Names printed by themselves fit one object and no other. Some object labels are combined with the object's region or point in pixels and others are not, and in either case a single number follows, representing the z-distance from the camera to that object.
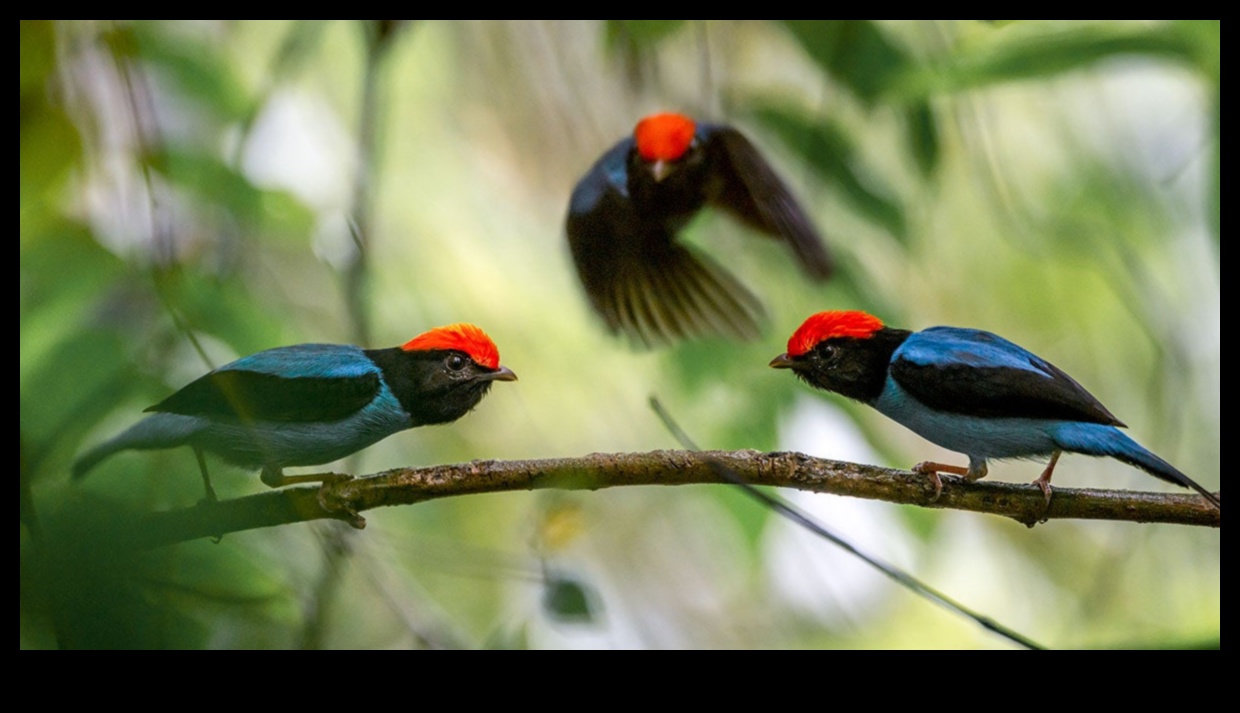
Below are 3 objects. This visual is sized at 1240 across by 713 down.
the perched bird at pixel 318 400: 3.20
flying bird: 3.96
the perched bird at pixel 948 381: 3.56
